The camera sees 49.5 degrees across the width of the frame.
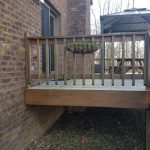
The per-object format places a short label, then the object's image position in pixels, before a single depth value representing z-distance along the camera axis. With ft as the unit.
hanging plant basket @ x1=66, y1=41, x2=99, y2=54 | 9.60
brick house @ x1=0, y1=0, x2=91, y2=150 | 7.77
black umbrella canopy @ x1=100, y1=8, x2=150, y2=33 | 17.22
